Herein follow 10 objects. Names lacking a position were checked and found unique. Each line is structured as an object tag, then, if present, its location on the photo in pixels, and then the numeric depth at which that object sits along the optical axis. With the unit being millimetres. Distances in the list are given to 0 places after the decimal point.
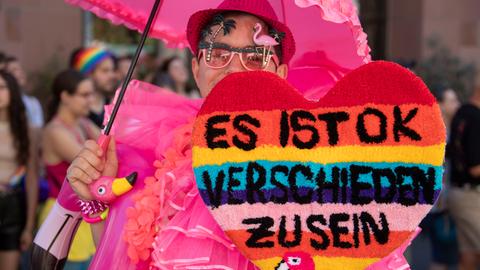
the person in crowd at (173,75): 7918
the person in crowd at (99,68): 6844
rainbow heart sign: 2162
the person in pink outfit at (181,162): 2387
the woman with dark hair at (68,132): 5398
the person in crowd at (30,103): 7306
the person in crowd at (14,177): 5668
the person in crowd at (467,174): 6543
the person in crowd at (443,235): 7469
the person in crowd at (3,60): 6957
